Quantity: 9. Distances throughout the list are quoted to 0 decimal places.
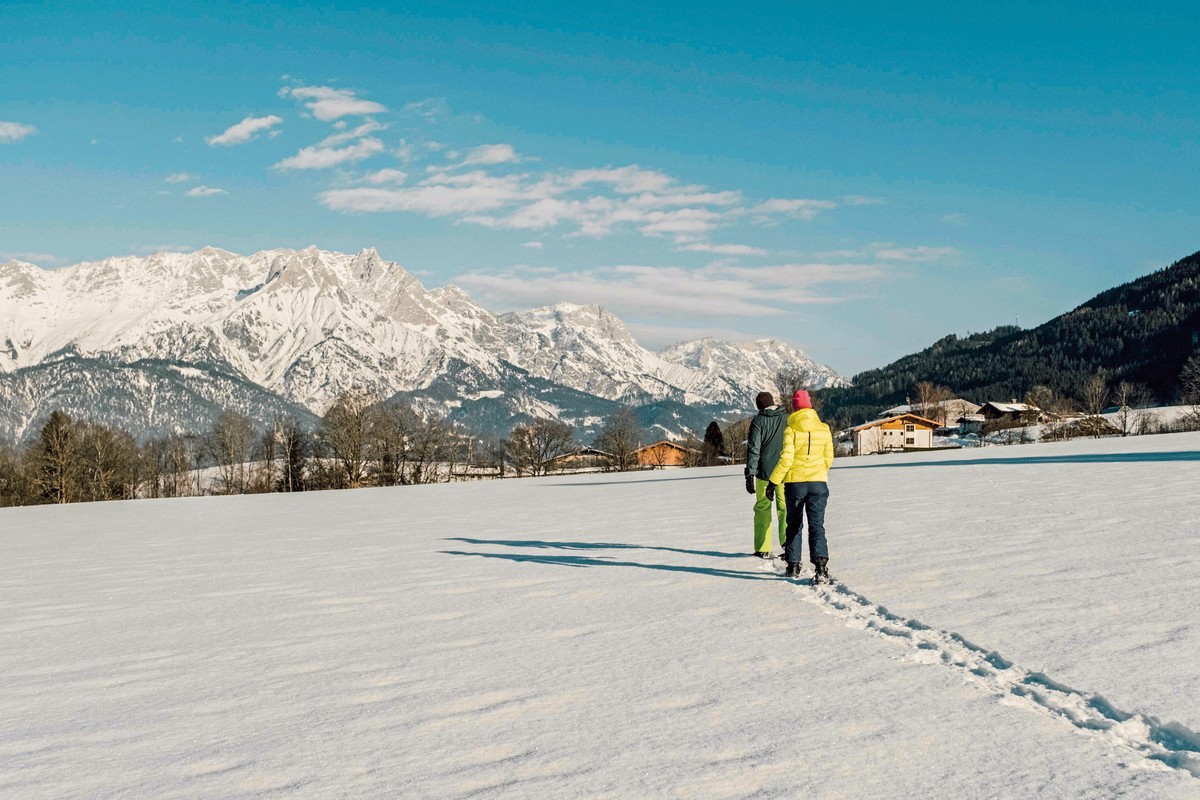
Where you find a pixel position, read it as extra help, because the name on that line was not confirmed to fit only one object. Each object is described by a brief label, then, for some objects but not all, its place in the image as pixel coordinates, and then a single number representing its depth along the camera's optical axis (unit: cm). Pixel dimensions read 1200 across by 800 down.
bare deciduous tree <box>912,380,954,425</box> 16238
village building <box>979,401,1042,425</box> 15265
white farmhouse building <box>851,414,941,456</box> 13475
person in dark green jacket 1195
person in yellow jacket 1030
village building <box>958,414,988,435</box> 14996
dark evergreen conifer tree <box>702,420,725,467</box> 8900
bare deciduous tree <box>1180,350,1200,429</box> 9255
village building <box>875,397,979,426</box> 16300
